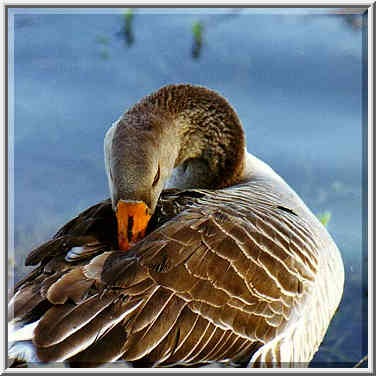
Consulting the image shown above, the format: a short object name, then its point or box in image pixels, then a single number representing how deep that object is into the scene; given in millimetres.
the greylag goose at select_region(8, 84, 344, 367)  4117
